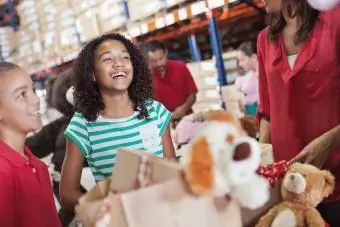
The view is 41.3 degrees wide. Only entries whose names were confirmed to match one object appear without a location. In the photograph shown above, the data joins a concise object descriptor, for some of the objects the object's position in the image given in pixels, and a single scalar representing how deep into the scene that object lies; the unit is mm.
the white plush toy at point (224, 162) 700
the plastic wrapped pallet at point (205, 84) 4172
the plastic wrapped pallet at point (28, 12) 5805
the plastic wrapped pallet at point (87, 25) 4576
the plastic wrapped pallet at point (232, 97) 4191
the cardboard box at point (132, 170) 746
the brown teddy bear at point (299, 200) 991
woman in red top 1201
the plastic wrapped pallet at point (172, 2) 3592
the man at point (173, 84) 3461
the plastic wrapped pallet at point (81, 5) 4578
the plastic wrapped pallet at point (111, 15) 4273
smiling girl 1370
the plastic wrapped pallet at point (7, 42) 6578
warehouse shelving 3578
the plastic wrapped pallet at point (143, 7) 3771
